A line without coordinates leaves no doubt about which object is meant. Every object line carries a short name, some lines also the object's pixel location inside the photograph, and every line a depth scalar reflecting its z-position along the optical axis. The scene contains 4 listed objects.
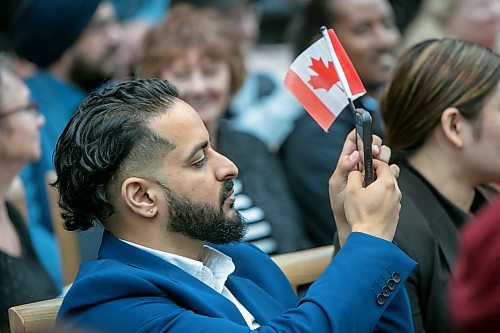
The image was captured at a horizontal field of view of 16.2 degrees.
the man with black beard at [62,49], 8.60
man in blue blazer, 3.99
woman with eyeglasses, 5.92
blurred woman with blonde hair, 7.24
